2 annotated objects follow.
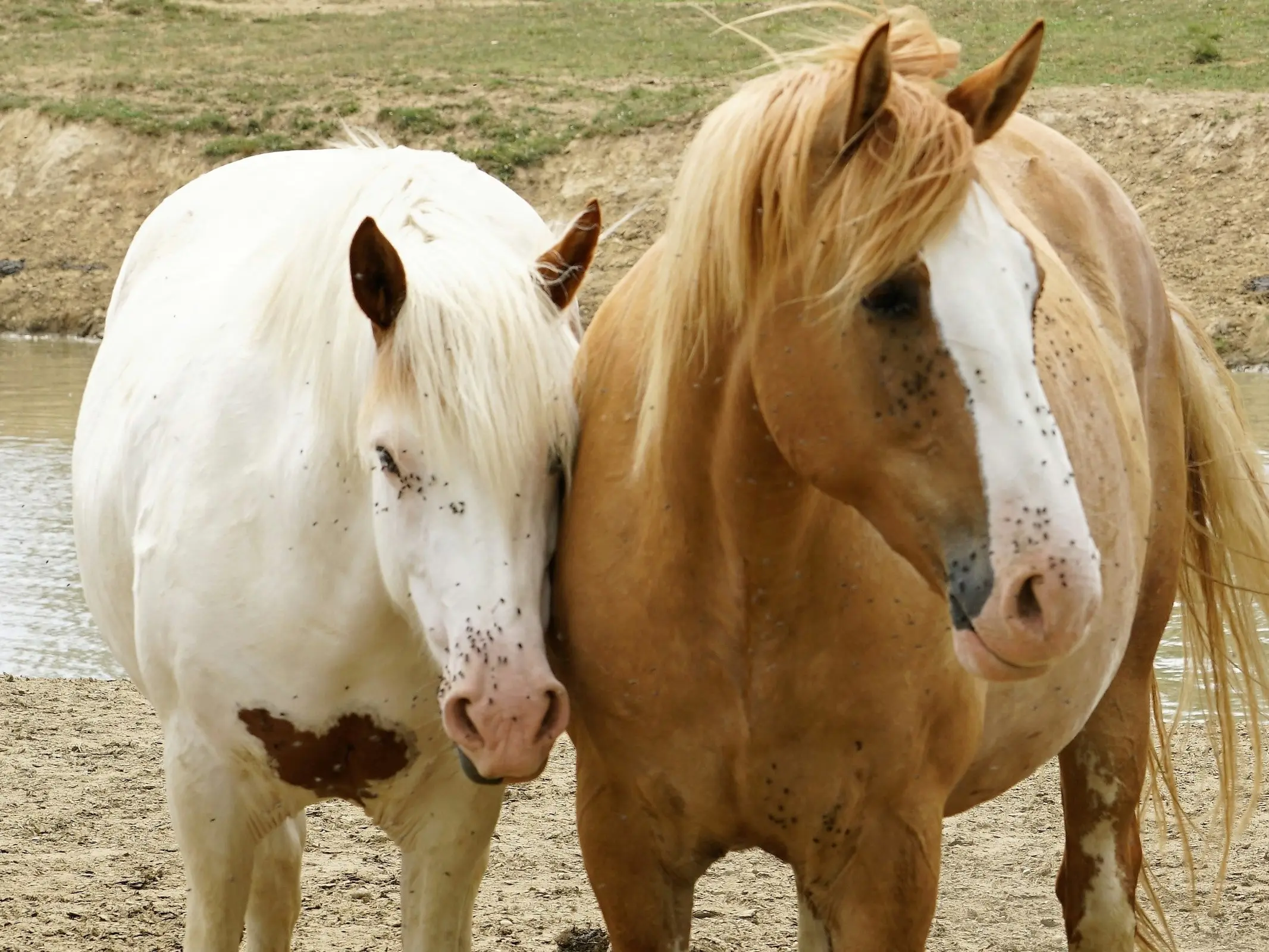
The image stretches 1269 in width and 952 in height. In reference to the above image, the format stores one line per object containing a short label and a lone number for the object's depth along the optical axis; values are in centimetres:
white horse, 843
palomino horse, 797
